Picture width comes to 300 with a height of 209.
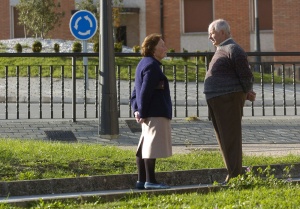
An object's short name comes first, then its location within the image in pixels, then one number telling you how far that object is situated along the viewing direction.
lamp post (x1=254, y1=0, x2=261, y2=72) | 38.59
